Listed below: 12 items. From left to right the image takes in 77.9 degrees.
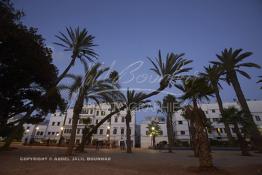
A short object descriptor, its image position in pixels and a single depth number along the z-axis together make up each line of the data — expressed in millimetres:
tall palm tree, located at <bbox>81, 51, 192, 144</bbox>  21500
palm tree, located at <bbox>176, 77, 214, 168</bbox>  10141
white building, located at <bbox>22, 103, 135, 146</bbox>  58438
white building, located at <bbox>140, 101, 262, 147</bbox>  54938
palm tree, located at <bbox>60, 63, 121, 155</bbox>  18202
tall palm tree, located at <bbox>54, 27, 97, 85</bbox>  23852
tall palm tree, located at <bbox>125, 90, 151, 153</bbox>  27094
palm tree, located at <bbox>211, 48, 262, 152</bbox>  26148
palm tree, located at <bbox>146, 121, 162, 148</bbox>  42825
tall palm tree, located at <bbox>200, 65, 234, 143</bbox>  30394
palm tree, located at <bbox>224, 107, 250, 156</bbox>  20797
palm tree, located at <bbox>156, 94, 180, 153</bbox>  36131
